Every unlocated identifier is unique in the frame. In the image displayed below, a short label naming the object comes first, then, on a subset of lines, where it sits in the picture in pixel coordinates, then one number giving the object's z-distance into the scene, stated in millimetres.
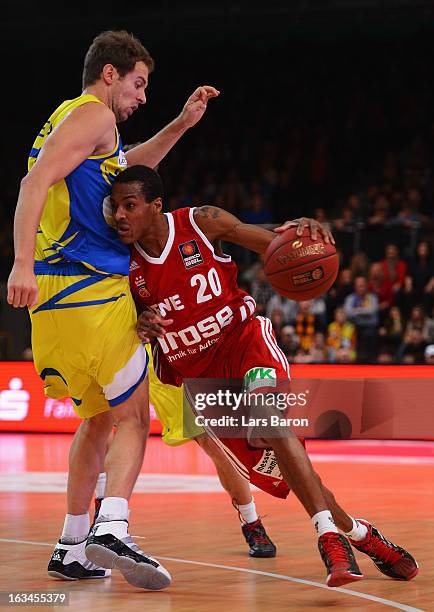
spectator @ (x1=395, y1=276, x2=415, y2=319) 13634
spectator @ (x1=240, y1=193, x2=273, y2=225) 17078
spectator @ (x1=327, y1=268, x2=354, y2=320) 14102
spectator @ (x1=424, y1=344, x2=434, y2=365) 12445
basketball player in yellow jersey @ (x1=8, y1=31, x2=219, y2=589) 4539
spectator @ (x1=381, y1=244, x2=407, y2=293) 14016
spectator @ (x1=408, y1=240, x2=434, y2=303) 13672
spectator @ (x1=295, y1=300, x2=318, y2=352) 13962
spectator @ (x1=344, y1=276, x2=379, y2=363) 13430
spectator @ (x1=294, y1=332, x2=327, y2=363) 13266
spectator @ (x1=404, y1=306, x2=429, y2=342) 13035
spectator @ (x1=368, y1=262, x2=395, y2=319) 13945
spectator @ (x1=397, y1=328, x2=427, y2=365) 12837
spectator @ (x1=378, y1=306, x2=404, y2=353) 13344
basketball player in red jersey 4953
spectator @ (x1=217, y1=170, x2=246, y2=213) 17906
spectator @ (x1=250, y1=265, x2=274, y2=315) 14422
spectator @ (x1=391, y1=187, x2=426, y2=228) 14805
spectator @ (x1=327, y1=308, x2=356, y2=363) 13188
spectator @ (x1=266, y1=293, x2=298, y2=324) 14188
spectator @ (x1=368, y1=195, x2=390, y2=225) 15276
